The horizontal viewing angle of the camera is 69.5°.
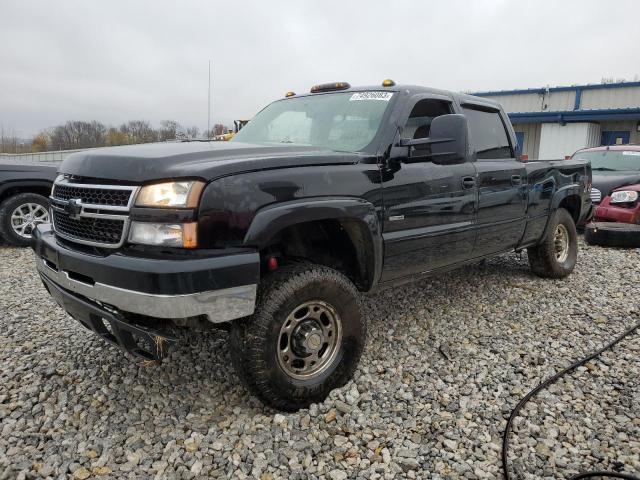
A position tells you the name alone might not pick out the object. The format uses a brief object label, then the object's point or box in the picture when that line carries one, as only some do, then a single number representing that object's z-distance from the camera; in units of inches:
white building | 706.2
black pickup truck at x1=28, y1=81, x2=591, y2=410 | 85.0
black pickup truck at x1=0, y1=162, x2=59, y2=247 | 255.8
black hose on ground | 83.7
